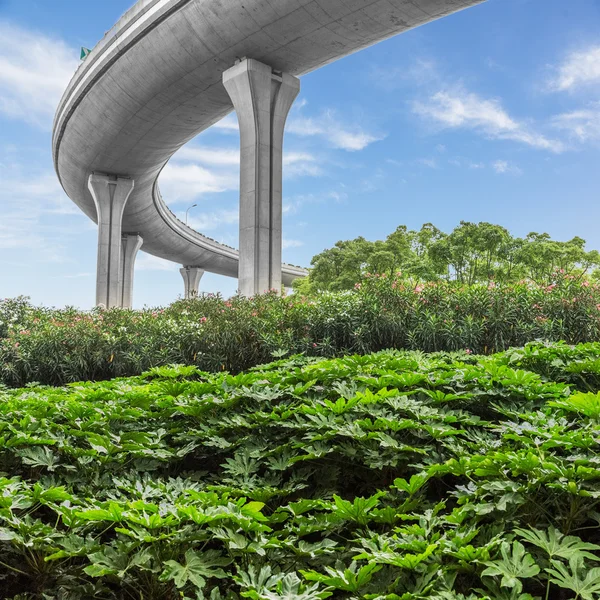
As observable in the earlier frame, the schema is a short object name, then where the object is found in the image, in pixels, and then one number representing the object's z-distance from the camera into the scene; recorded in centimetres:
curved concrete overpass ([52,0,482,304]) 1487
